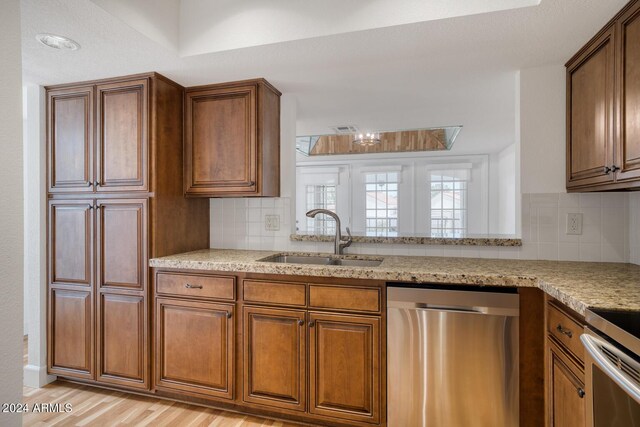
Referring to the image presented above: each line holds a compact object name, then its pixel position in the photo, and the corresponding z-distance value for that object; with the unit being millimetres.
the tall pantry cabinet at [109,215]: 2230
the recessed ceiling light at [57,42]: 1764
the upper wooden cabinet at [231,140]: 2346
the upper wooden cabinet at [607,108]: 1448
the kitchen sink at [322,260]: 2289
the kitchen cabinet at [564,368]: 1259
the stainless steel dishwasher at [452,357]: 1646
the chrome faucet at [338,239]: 2367
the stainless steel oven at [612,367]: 892
